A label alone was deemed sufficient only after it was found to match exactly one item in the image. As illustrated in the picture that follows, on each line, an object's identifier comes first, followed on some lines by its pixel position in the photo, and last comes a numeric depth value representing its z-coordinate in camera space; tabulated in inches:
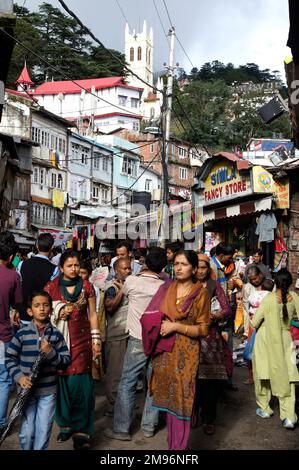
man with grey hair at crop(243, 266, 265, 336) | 309.7
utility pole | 677.9
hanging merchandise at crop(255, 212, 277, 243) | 481.2
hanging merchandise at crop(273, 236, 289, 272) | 480.4
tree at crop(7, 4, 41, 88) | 2189.7
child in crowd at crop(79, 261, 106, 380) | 258.8
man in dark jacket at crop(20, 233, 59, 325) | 240.8
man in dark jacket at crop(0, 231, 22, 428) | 193.8
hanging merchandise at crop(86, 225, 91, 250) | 1021.2
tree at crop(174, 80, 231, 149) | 2368.4
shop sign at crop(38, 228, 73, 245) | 1117.4
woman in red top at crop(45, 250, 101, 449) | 181.0
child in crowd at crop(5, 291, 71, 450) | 151.8
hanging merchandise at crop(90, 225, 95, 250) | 1017.5
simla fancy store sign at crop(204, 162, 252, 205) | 516.1
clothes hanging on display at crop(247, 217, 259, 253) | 509.0
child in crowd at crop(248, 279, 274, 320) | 292.0
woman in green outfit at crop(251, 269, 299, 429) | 225.6
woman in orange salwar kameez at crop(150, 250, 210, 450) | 156.9
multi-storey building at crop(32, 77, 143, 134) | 2677.2
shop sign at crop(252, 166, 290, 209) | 472.1
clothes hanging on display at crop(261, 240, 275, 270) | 491.5
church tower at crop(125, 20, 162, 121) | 4217.5
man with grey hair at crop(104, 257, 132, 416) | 230.8
